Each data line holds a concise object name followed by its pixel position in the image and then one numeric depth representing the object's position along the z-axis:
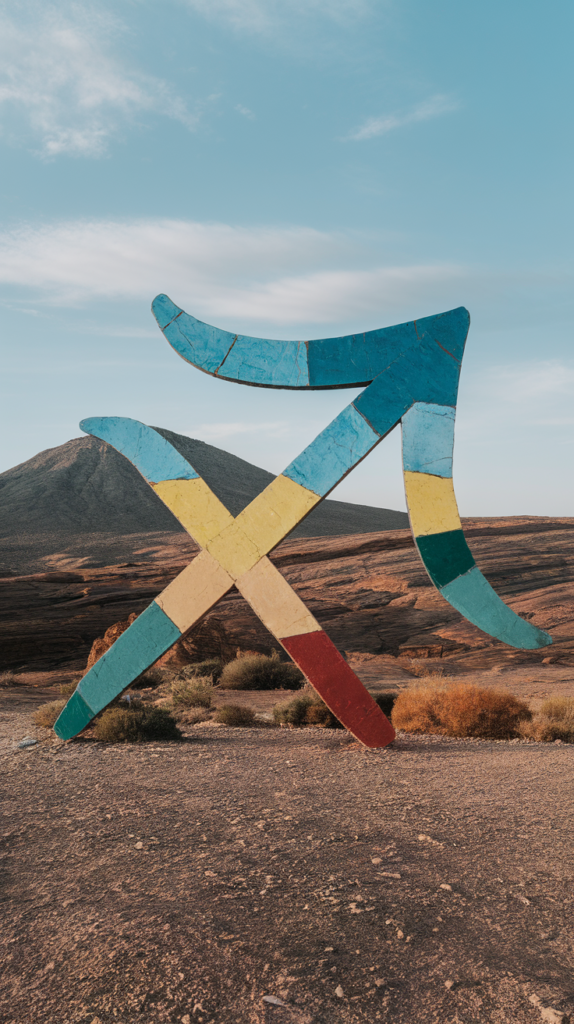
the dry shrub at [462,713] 9.16
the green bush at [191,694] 11.49
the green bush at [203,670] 16.05
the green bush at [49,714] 9.39
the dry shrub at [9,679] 16.56
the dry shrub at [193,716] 10.36
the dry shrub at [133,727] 8.36
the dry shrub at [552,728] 8.89
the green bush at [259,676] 14.84
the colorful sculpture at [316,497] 6.99
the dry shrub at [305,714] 9.81
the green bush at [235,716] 9.87
